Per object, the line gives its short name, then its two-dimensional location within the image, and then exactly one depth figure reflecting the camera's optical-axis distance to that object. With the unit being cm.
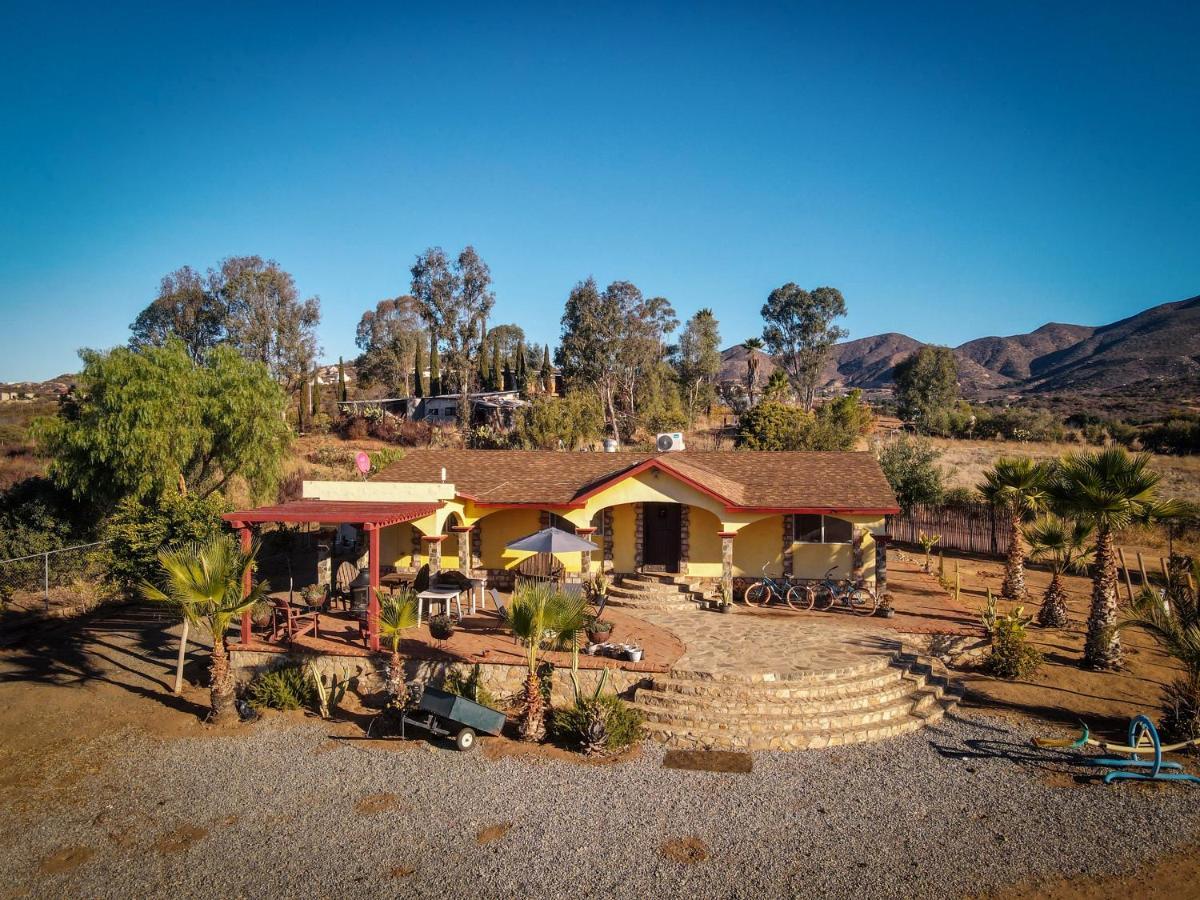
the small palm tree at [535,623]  1162
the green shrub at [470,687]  1292
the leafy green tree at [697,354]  5822
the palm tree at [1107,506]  1415
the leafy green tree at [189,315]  4753
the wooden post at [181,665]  1400
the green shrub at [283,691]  1357
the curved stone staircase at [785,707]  1203
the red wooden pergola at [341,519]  1434
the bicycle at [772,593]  1888
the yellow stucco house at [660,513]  1888
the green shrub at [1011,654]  1434
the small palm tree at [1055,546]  1720
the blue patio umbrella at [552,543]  1638
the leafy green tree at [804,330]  5747
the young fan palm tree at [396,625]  1226
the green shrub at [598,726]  1164
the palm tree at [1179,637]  1105
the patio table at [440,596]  1552
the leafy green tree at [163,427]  2150
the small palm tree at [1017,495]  1889
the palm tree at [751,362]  5828
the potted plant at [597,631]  1459
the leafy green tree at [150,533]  1806
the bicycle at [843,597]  1831
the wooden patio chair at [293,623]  1490
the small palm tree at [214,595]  1211
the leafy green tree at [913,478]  2891
